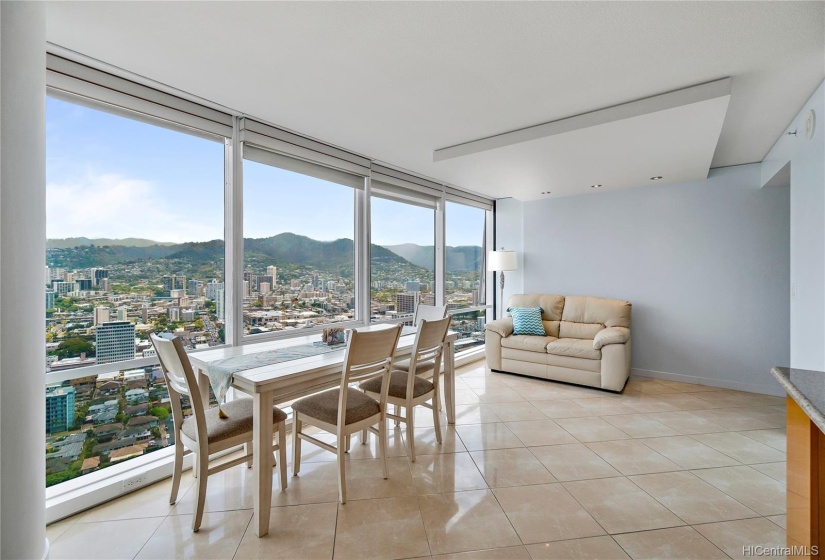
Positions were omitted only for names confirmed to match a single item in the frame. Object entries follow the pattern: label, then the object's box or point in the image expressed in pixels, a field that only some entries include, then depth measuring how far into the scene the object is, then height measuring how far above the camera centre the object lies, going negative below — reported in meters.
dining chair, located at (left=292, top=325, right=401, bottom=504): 2.12 -0.79
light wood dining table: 1.88 -0.60
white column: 1.41 -0.01
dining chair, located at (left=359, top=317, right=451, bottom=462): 2.62 -0.80
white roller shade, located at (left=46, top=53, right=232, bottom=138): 2.14 +1.17
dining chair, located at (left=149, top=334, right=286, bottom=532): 1.81 -0.80
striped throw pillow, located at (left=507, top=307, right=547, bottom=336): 4.91 -0.56
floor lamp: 5.54 +0.27
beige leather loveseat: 4.12 -0.78
